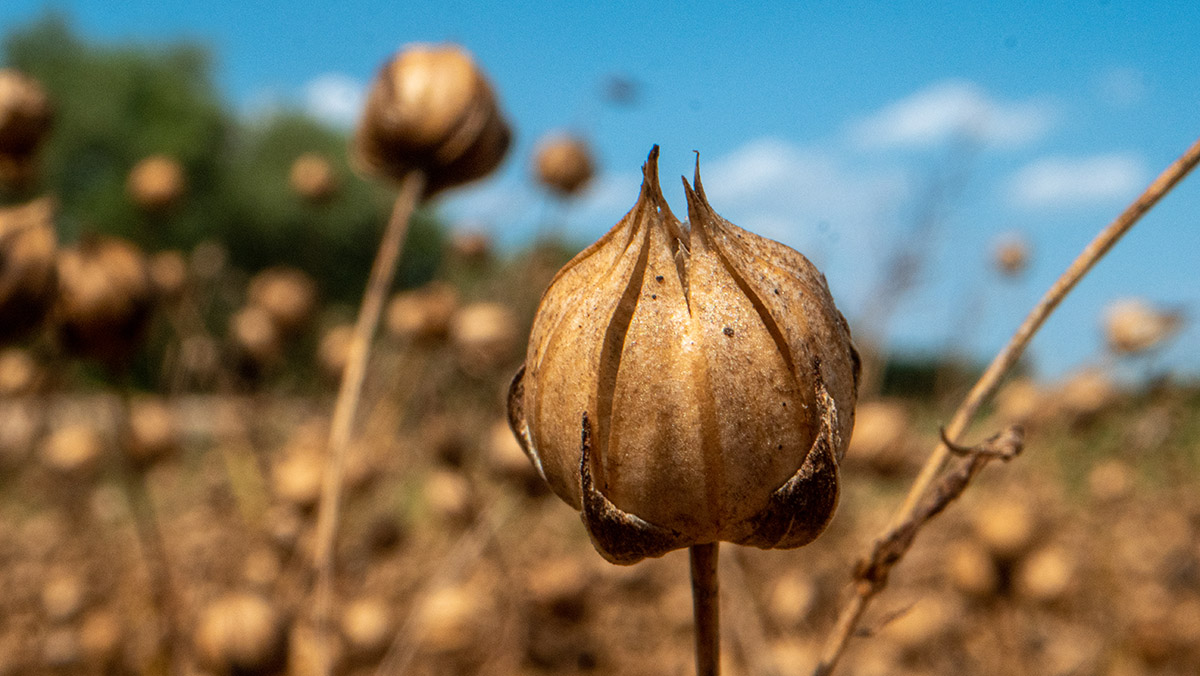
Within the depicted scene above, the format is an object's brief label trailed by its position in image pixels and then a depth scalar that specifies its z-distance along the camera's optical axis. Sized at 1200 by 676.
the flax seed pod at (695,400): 0.06
